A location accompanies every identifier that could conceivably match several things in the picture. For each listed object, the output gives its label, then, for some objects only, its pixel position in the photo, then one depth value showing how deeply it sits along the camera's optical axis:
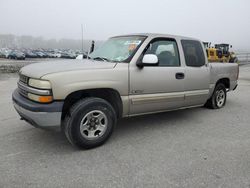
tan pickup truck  3.14
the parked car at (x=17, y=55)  40.09
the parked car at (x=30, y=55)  48.43
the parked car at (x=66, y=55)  48.19
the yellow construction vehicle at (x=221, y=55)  22.02
